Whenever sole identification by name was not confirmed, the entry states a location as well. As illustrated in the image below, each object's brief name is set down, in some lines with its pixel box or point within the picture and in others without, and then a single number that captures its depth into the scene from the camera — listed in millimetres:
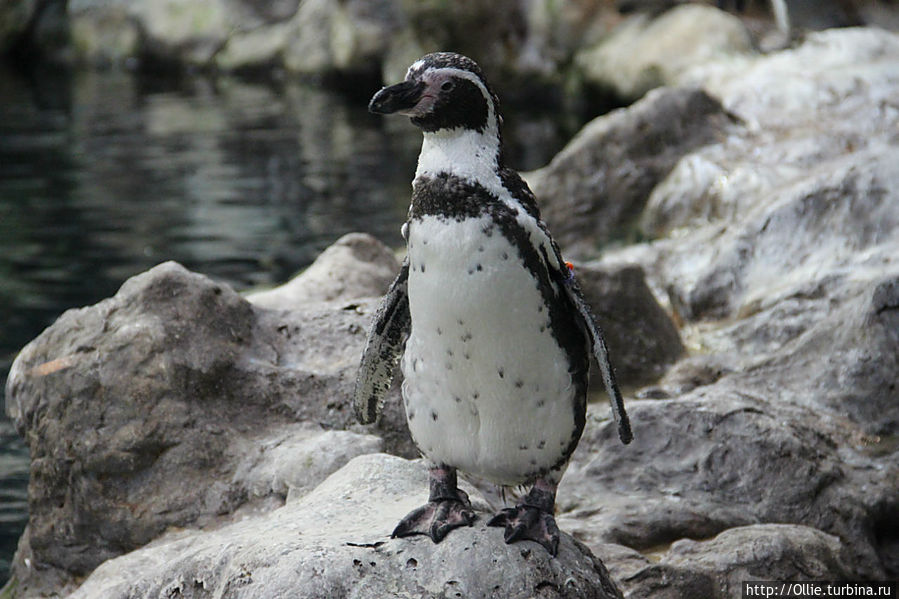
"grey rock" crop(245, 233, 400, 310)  13156
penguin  7309
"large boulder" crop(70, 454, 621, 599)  7324
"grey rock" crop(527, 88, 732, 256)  22922
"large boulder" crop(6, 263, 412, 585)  10633
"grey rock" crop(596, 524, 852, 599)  9359
